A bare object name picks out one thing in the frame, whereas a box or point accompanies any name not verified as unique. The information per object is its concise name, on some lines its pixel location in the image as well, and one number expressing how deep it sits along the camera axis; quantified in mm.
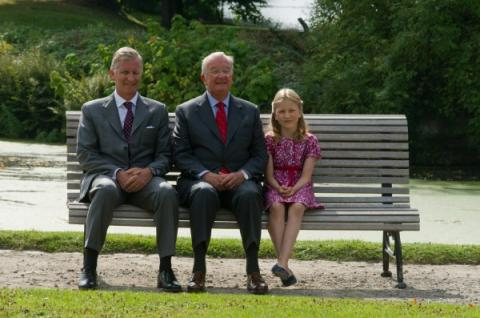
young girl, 12715
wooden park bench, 13553
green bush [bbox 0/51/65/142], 42972
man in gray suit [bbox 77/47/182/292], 12265
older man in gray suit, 12648
